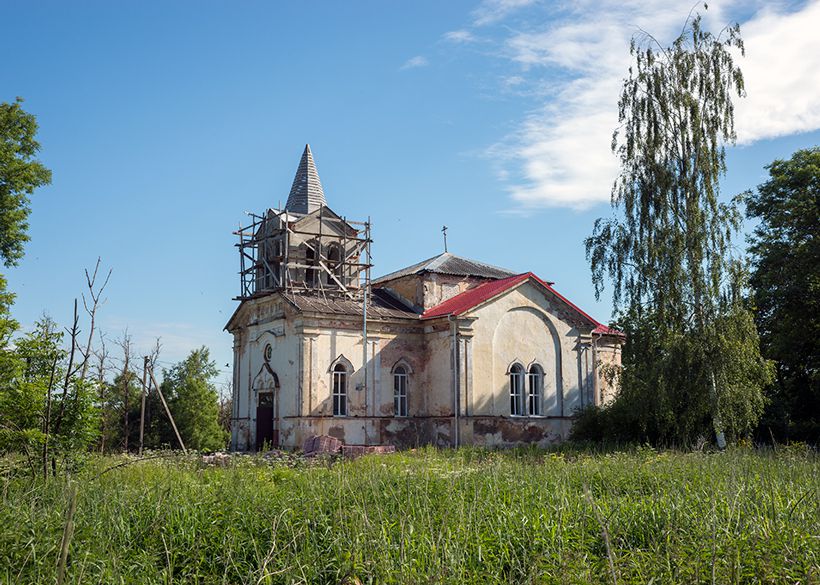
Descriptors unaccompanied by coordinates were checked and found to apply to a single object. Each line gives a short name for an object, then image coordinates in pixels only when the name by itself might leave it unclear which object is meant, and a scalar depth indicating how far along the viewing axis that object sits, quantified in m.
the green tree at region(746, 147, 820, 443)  27.30
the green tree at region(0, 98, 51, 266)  26.11
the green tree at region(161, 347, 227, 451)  37.44
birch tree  22.38
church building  26.78
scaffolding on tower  29.58
